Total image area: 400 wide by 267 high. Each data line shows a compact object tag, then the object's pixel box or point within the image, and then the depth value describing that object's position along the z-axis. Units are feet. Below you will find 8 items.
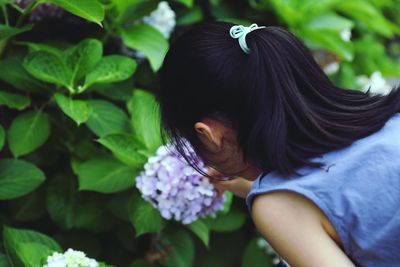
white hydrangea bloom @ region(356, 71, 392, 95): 8.51
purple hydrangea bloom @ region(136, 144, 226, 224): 5.67
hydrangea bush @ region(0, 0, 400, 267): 5.76
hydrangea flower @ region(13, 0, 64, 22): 6.37
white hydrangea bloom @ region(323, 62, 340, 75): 8.44
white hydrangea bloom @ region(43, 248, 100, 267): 5.01
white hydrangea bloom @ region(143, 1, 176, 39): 6.85
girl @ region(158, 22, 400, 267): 4.82
